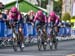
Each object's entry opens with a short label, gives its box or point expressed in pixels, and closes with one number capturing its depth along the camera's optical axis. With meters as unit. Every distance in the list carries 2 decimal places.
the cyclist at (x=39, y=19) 19.82
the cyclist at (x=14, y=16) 19.80
